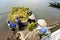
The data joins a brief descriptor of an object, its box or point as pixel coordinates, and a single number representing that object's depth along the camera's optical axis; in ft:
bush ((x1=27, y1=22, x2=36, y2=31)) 8.64
